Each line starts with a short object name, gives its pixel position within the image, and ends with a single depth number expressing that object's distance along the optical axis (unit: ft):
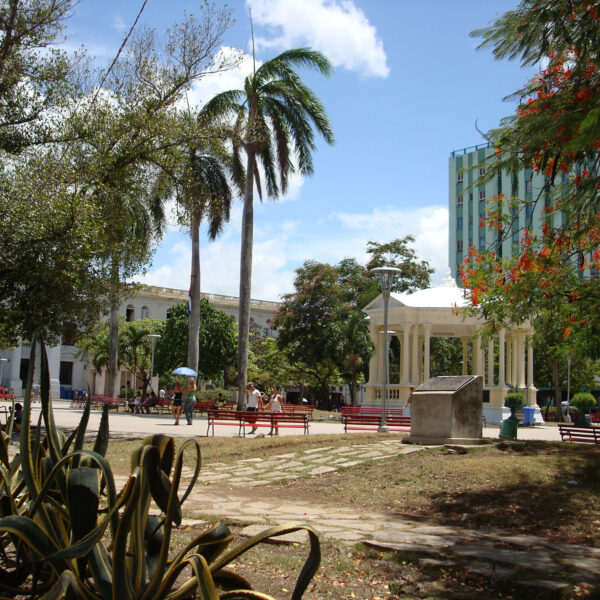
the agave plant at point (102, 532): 8.93
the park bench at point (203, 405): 93.31
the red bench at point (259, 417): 50.21
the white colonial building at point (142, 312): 209.46
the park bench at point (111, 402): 102.46
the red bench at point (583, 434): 44.34
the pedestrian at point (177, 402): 70.69
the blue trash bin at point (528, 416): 83.25
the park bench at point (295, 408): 78.74
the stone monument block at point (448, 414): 39.88
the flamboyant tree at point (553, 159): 22.16
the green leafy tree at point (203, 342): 129.90
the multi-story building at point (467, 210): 185.88
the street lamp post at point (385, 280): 58.65
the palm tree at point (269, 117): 74.74
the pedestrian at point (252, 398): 64.34
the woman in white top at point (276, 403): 65.00
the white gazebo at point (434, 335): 86.22
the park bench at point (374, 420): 53.62
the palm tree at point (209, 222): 88.74
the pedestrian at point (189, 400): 68.95
